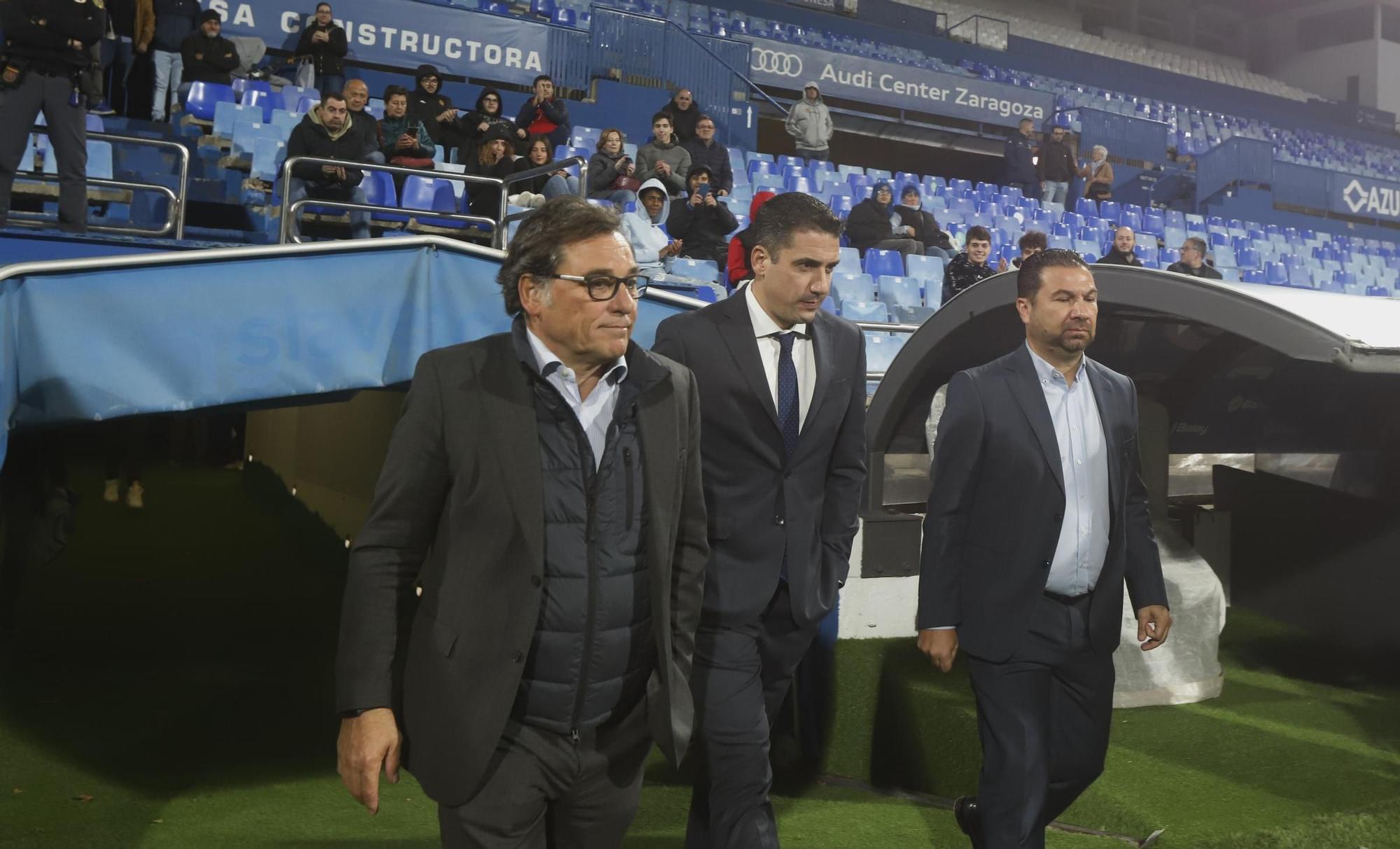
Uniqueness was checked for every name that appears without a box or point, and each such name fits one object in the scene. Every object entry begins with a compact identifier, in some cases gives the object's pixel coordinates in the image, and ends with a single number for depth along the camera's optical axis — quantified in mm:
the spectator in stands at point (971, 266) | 8750
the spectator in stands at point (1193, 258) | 10115
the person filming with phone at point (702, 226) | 10008
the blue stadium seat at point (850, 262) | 11898
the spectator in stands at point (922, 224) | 13008
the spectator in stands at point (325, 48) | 11586
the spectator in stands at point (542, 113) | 11078
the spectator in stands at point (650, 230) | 9125
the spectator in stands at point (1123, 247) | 10422
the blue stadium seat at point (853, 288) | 11523
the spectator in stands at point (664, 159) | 10680
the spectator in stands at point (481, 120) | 10188
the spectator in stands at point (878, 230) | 12375
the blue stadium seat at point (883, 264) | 12258
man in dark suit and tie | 3174
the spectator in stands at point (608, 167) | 10180
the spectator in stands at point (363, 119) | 8789
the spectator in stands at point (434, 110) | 10562
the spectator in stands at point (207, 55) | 11039
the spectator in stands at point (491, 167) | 9289
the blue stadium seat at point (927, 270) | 12297
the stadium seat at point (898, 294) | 11656
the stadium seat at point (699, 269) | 10211
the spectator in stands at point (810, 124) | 15750
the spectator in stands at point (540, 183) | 9219
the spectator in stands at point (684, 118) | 12125
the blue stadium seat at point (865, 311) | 10930
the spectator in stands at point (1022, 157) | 17297
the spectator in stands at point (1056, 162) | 17359
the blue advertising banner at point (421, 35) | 13297
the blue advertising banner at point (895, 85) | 19766
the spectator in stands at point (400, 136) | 9570
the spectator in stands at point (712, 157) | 11562
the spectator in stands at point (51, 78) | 6488
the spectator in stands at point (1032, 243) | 8570
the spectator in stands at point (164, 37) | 10883
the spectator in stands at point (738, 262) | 6883
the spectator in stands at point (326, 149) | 8414
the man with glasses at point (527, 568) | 2182
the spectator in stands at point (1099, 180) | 17625
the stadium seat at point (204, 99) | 10695
